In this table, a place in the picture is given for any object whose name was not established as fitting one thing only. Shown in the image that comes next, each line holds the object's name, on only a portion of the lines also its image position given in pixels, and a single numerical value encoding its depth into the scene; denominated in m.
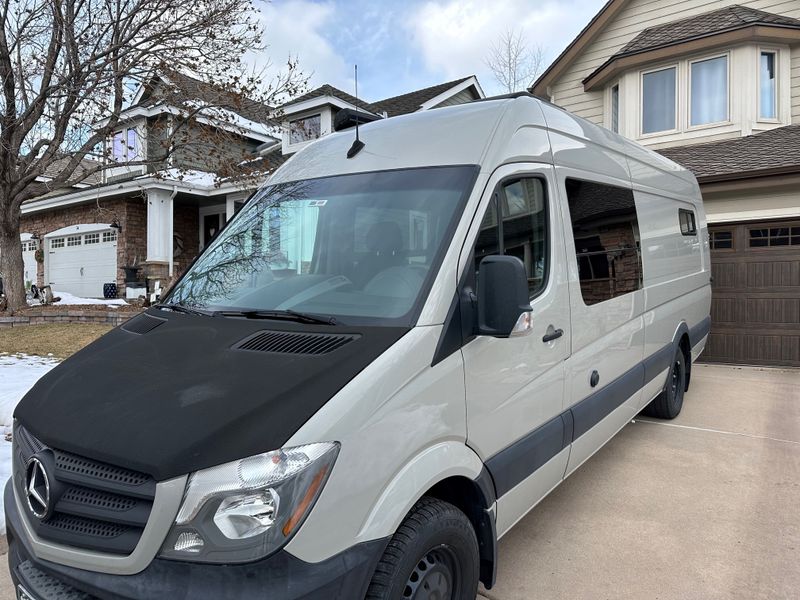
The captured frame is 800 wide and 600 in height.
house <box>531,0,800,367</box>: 8.66
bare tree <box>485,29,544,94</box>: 26.52
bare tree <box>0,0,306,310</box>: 10.53
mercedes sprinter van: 1.66
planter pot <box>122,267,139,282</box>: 16.52
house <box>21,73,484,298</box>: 16.59
